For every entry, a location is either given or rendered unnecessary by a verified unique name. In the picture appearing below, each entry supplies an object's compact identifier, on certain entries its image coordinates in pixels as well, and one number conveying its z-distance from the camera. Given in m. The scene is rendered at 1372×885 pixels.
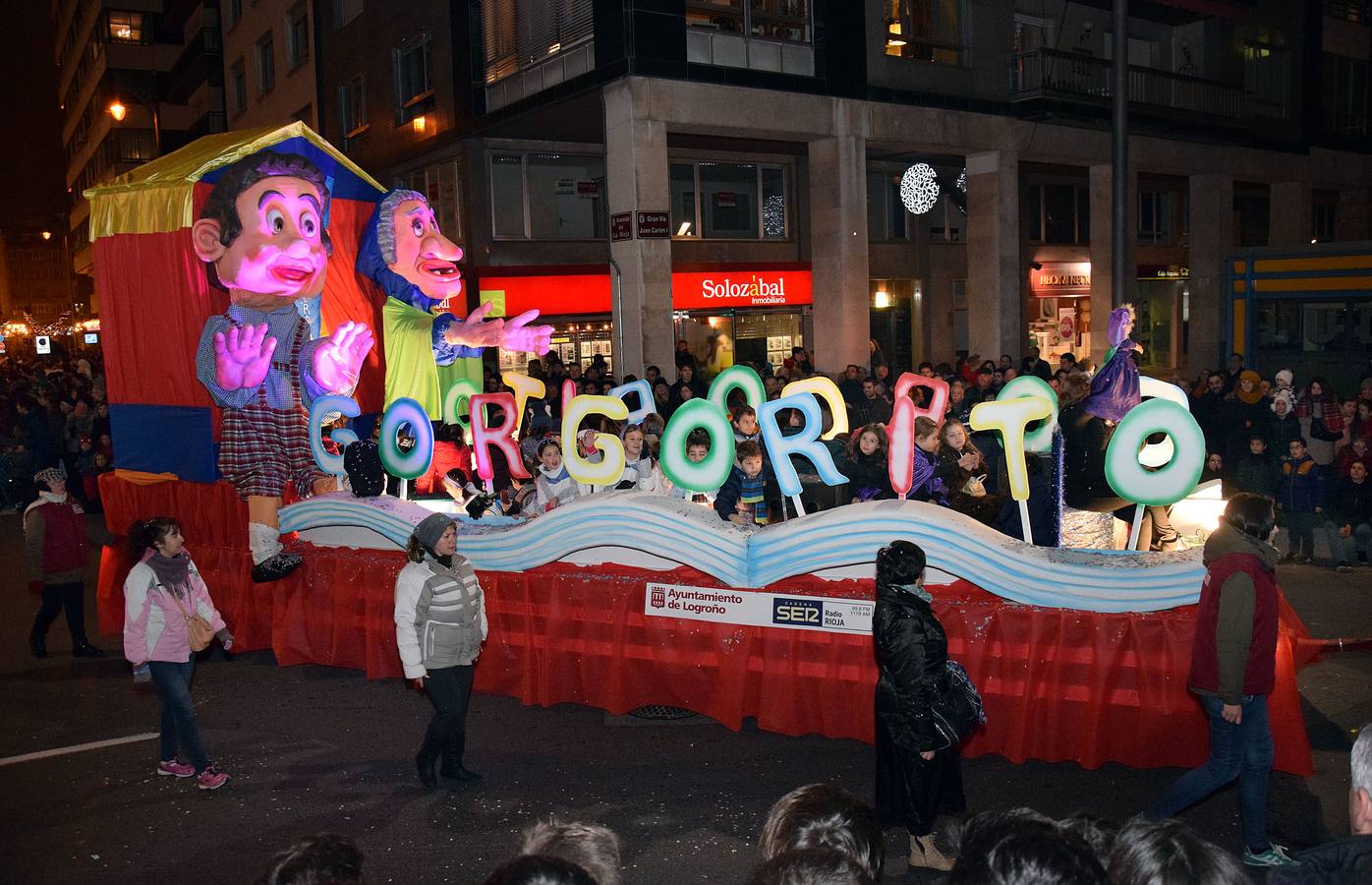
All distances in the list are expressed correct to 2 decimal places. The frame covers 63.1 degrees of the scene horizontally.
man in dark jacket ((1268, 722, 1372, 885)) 2.64
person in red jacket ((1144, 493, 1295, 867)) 5.34
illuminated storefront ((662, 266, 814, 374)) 24.27
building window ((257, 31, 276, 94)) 32.28
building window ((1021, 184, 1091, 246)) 29.81
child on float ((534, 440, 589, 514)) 9.67
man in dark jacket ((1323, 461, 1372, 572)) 11.36
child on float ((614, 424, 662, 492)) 9.86
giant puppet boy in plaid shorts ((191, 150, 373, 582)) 9.95
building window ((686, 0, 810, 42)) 18.62
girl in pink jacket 6.78
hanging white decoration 22.41
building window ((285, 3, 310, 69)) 29.20
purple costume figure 8.30
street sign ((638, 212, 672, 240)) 17.69
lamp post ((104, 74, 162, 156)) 24.53
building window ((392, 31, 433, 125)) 23.59
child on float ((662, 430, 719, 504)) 9.16
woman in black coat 5.32
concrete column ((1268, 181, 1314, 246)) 29.08
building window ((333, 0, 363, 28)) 26.22
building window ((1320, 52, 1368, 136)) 31.23
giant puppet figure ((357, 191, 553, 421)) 11.65
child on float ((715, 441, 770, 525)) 8.99
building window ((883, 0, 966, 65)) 21.27
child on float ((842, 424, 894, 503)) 9.24
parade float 6.73
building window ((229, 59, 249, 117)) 34.69
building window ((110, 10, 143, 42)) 57.34
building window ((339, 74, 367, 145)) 26.77
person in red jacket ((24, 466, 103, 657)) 9.67
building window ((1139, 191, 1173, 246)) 32.56
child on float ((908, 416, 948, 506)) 8.66
